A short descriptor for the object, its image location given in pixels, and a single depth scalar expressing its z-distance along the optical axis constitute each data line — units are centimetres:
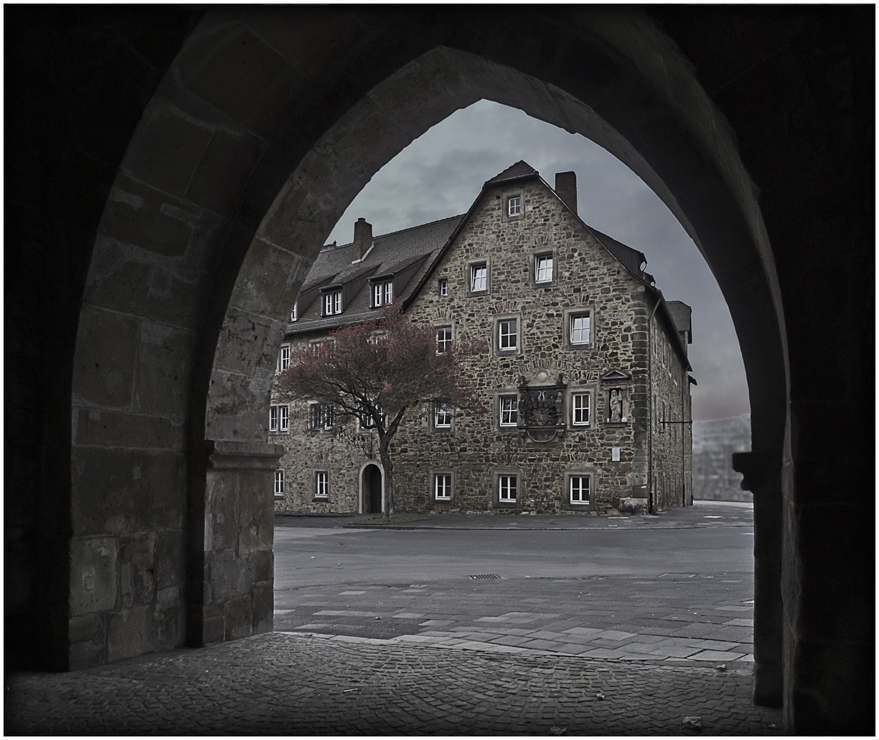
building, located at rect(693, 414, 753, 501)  4819
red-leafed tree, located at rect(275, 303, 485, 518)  2378
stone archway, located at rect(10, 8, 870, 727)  325
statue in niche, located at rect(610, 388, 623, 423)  2403
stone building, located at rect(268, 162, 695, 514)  2411
